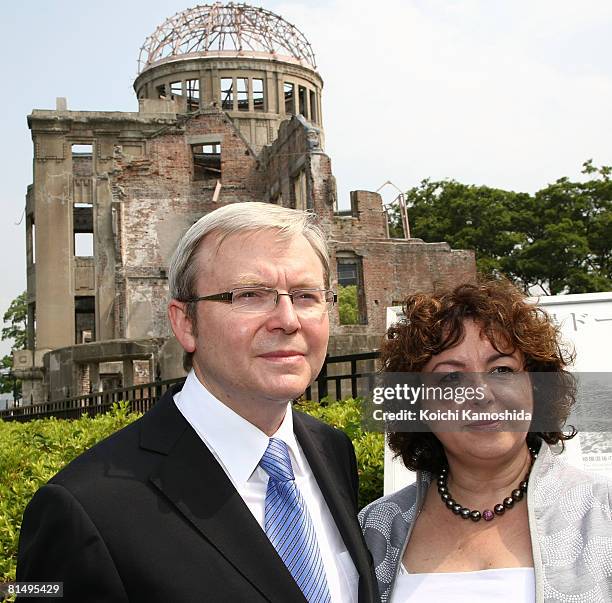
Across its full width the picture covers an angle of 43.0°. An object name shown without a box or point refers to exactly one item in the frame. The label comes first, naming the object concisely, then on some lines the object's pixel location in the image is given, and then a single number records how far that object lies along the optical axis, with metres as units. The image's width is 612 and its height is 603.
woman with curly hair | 2.37
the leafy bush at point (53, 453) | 3.63
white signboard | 3.15
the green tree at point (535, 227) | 33.12
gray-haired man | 1.99
